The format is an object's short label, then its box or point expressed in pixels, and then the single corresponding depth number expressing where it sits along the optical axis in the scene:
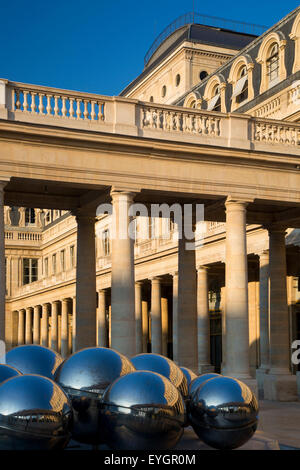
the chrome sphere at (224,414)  14.25
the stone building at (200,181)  25.86
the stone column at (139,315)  57.75
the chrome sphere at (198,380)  16.49
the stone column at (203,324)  49.00
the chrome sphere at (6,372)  14.05
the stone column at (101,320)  64.69
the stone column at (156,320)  54.60
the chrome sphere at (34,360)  15.80
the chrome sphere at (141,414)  12.91
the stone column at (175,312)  45.53
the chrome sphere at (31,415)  12.05
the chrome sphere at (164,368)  15.38
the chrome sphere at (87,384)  14.07
